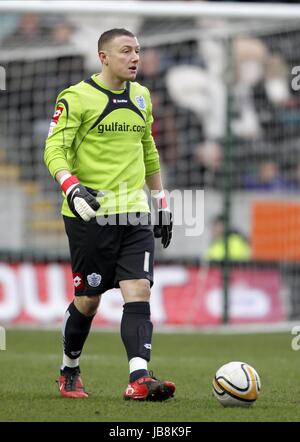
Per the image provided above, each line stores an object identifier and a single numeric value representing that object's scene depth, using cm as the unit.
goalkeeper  1357
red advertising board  2661
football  1263
